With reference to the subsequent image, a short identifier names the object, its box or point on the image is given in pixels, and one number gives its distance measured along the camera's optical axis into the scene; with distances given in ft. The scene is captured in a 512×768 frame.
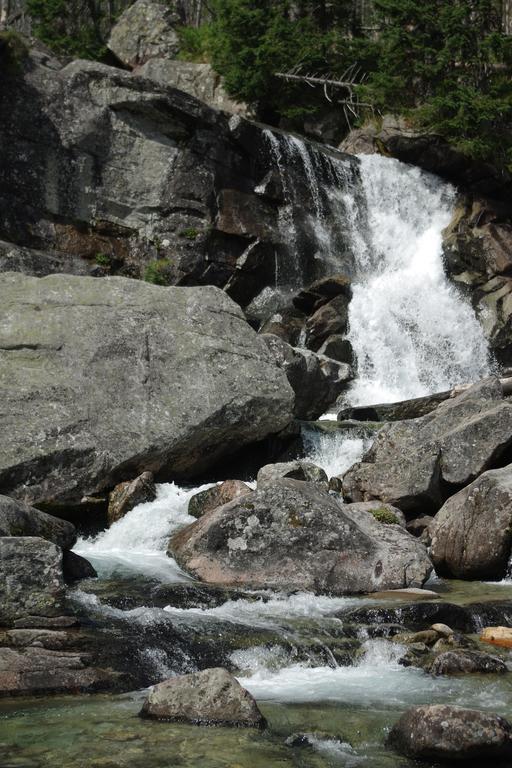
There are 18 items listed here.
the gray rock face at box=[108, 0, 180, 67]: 145.48
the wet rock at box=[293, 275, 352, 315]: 92.48
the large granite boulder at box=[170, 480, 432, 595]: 36.04
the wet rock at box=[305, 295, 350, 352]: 88.74
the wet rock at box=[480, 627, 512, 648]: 29.84
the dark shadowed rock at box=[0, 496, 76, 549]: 34.35
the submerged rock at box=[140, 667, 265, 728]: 21.62
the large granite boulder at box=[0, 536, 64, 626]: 28.43
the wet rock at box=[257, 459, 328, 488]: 47.14
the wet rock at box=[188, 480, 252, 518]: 45.06
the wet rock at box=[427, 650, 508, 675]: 26.55
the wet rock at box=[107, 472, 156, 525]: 46.01
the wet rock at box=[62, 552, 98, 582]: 34.87
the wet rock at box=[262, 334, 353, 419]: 66.64
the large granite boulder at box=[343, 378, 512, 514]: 46.98
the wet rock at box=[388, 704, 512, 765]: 19.21
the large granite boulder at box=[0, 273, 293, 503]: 45.39
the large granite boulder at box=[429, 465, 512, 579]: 39.22
